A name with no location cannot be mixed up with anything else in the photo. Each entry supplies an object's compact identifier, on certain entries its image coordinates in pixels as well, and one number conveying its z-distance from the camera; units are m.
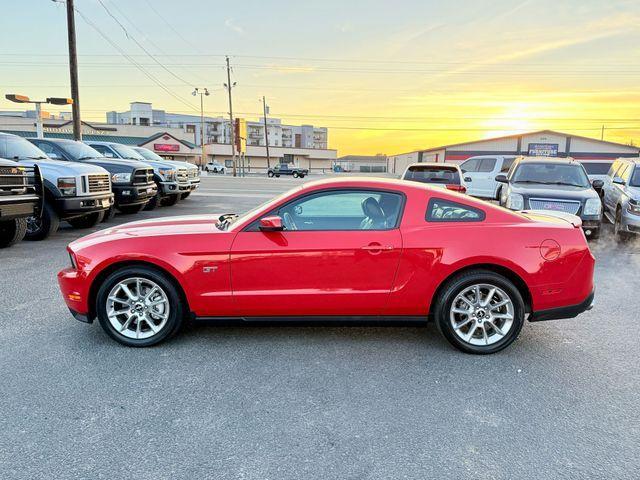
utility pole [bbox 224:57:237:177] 49.29
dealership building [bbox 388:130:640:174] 45.84
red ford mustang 3.69
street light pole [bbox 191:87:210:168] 62.83
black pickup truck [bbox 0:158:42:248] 7.05
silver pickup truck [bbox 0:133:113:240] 8.51
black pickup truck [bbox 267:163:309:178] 50.37
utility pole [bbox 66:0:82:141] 16.39
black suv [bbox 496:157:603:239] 8.11
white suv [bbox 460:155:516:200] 15.56
